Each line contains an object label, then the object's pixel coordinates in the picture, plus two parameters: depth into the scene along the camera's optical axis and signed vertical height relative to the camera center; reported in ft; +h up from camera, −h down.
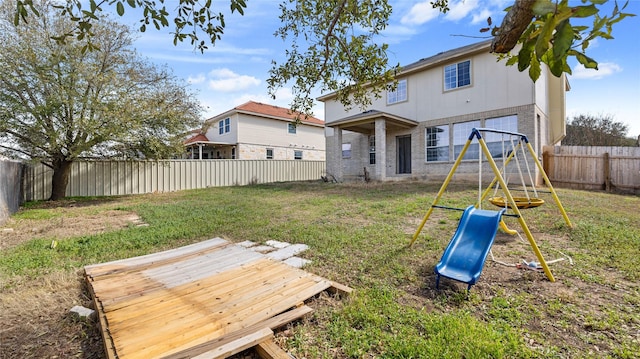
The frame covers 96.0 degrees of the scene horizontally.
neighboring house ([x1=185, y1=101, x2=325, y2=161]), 73.36 +11.42
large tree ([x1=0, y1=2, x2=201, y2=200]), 30.40 +9.52
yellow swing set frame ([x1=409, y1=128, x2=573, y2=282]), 10.99 -1.35
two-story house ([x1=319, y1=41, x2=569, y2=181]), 38.37 +9.20
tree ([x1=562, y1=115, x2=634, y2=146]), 82.07 +12.87
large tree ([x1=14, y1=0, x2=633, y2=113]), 3.71 +5.54
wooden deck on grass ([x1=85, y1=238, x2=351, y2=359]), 7.24 -4.02
